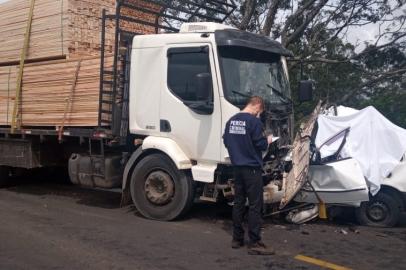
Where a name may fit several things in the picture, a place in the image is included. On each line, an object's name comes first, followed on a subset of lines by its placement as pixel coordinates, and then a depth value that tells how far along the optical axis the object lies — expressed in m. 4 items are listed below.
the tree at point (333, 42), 16.12
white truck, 6.99
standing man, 6.03
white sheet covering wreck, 7.82
